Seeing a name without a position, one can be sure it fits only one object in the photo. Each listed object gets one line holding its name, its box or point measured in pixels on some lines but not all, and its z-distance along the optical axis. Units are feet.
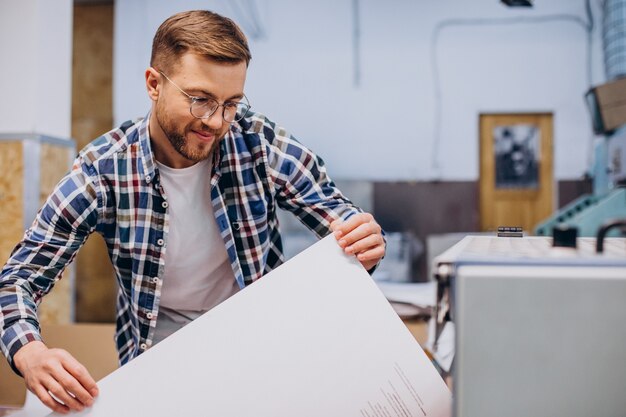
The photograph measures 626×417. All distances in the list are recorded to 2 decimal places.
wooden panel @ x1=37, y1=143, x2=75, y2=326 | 7.71
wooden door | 15.39
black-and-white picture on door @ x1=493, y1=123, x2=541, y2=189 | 15.40
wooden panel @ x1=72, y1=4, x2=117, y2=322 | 15.51
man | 3.46
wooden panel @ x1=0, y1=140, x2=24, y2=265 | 7.40
